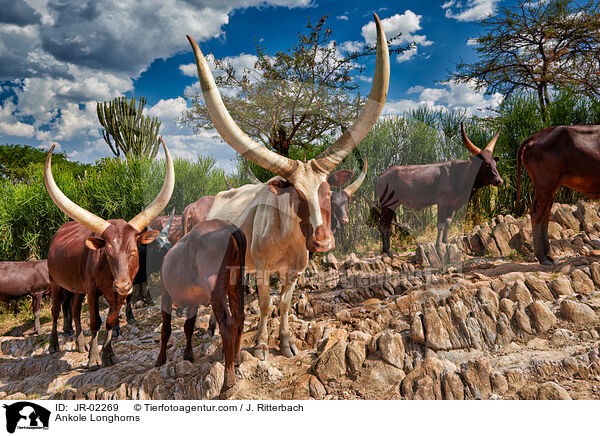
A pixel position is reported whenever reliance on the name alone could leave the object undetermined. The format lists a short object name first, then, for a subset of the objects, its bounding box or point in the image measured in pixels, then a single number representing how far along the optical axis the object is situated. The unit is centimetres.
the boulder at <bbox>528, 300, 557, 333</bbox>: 262
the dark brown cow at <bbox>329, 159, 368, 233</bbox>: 358
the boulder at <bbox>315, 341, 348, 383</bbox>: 248
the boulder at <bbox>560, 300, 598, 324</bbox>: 263
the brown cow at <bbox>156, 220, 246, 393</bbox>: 234
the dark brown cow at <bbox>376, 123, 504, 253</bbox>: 392
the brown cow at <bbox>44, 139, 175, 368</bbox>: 254
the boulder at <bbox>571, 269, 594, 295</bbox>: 306
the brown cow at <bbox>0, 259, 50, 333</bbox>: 541
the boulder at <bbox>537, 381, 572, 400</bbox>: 192
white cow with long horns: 220
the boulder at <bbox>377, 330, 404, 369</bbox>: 249
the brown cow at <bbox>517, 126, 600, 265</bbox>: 384
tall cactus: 355
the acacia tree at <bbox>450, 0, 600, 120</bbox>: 582
